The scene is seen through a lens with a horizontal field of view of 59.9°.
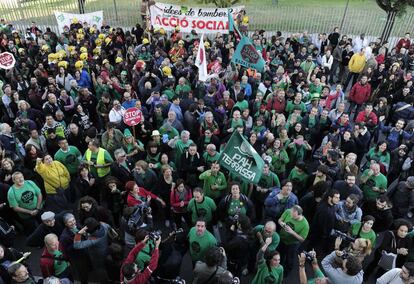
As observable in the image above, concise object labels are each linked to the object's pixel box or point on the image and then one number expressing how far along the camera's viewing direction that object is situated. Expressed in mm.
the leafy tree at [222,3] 18781
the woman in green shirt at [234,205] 5574
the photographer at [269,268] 4473
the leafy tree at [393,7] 14156
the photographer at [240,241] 5031
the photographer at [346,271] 4184
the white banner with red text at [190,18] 14414
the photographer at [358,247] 4738
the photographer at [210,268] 4391
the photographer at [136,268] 4280
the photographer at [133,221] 5371
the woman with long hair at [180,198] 5902
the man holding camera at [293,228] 5145
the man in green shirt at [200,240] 4939
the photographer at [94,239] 4945
